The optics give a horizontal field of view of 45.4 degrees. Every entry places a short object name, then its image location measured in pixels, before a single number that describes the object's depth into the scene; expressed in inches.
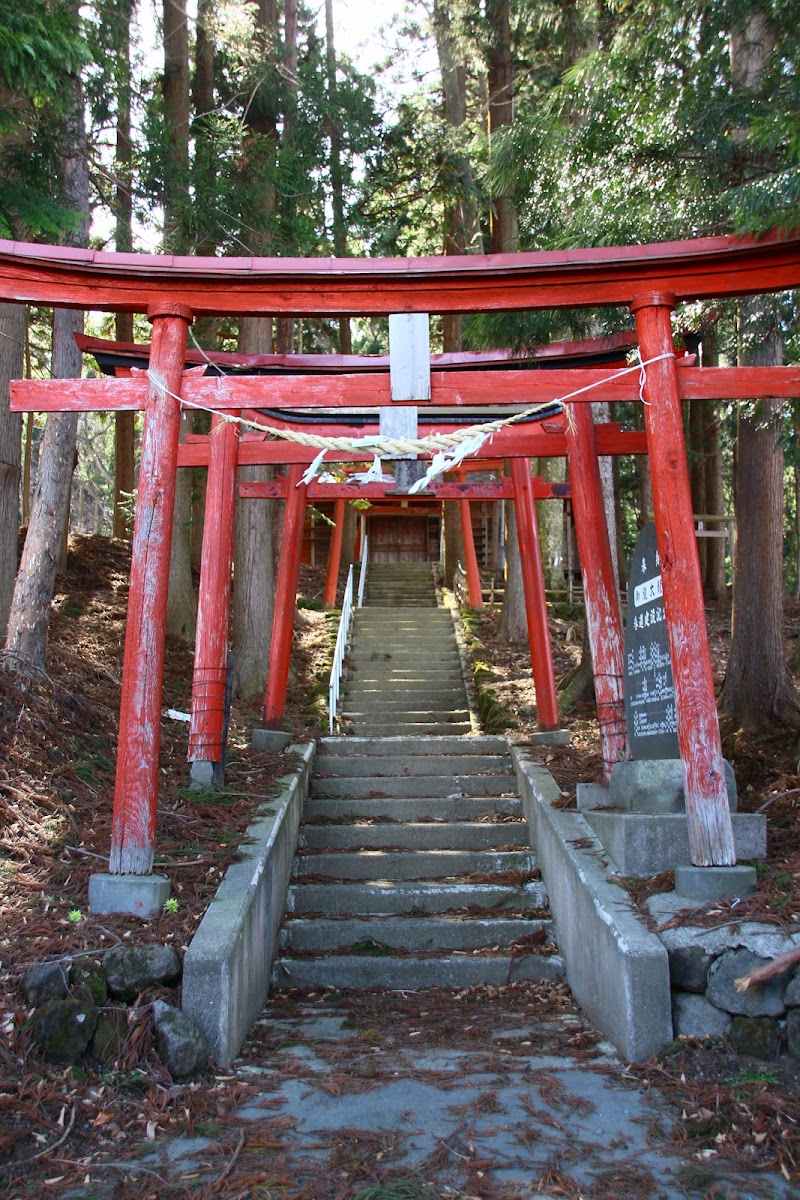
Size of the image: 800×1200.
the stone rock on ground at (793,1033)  160.4
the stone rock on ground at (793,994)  163.0
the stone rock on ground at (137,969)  170.6
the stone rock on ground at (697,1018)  169.5
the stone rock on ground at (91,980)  165.9
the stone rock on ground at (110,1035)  161.8
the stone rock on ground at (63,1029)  158.9
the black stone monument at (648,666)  228.7
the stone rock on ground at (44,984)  164.1
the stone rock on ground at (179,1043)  162.6
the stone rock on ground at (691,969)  172.9
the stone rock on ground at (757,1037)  163.3
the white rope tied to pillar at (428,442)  219.0
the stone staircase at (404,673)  459.5
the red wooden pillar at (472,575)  700.7
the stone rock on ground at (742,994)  165.8
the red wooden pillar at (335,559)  749.9
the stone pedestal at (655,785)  219.0
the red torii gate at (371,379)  207.3
